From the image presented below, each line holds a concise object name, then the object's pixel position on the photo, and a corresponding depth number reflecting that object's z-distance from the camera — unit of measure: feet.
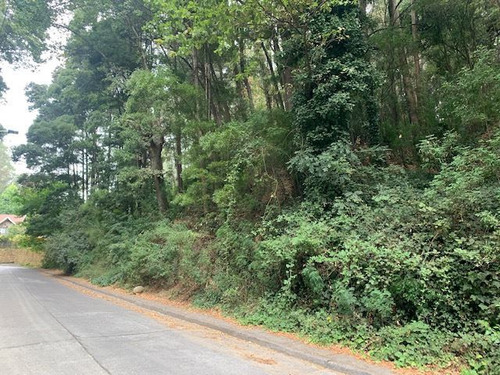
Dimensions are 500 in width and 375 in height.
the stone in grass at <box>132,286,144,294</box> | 43.65
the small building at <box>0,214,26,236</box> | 227.61
